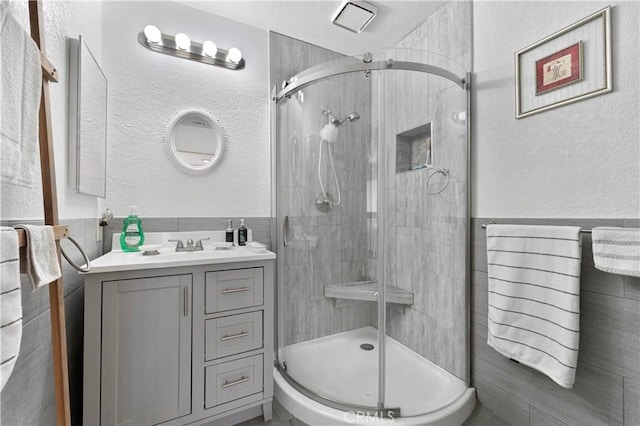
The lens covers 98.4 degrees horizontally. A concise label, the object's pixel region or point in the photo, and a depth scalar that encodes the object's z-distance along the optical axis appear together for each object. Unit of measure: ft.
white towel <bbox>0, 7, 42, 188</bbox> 1.99
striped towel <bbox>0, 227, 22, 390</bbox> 1.83
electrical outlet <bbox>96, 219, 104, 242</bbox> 4.94
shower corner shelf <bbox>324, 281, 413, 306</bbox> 4.95
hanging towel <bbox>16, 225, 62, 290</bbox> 2.19
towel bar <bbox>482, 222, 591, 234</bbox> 3.61
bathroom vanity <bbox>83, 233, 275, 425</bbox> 3.77
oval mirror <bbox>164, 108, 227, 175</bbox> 5.83
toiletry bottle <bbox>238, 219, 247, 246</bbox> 6.07
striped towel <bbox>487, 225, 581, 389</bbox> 3.54
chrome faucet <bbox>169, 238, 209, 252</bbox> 5.41
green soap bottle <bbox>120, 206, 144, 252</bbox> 5.10
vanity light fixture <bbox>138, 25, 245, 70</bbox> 5.60
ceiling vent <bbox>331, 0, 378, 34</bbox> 5.73
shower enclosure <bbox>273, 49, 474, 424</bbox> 4.85
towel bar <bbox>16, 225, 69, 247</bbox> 2.14
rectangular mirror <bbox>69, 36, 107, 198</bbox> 3.99
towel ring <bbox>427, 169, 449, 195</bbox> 4.99
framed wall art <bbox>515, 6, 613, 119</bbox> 3.53
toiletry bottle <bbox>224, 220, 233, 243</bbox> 6.02
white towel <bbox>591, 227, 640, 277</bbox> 3.07
